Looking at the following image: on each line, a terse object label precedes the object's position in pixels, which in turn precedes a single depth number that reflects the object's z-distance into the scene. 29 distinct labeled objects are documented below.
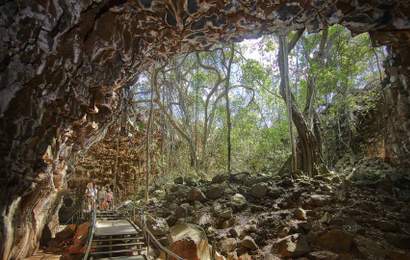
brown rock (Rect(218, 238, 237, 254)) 5.35
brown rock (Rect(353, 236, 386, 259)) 4.65
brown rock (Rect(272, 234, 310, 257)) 5.00
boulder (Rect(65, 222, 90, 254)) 6.59
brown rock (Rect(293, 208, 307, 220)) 5.99
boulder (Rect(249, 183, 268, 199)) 7.09
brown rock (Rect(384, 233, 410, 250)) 4.87
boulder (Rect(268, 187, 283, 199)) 6.98
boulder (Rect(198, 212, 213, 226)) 6.08
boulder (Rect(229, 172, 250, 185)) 8.22
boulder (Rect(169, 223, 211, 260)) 4.73
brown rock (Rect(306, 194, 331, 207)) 6.26
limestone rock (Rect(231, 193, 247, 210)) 6.68
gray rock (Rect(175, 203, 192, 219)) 6.46
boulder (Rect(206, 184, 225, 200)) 7.25
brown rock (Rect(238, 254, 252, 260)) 5.26
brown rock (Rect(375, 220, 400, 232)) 5.26
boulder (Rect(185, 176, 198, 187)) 8.47
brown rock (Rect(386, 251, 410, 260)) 4.55
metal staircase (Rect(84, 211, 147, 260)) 5.29
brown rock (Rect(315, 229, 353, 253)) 4.98
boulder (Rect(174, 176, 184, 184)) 8.93
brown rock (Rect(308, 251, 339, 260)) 4.68
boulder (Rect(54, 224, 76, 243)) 8.94
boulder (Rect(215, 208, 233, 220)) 6.27
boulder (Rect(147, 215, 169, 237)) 5.49
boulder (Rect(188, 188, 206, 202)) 7.14
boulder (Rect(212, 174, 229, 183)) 8.26
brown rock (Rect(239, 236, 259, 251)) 5.45
